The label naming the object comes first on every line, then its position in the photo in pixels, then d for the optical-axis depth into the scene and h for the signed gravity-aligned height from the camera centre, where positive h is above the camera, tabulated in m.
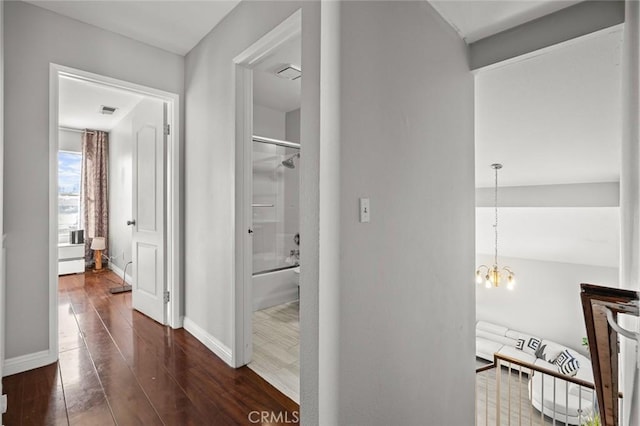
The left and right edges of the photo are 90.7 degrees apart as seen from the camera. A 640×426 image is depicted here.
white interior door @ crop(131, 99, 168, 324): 2.98 +0.02
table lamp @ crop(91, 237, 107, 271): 5.49 -0.62
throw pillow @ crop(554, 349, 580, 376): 5.54 -2.67
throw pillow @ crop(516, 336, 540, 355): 6.11 -2.58
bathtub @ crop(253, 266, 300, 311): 3.66 -0.92
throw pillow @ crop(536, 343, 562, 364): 5.89 -2.65
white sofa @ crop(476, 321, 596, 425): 4.57 -2.73
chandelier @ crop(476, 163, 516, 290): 5.20 -1.17
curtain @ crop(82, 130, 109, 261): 5.66 +0.49
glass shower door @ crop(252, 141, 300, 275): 3.77 +0.06
